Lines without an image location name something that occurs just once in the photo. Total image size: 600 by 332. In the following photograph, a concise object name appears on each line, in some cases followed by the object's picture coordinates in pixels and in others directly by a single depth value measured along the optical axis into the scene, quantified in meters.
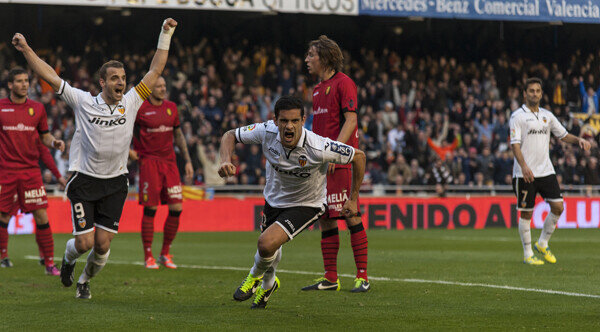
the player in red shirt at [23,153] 23.30
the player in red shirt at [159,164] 24.64
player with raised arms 17.19
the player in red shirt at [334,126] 18.41
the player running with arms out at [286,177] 15.31
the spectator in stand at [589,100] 62.62
